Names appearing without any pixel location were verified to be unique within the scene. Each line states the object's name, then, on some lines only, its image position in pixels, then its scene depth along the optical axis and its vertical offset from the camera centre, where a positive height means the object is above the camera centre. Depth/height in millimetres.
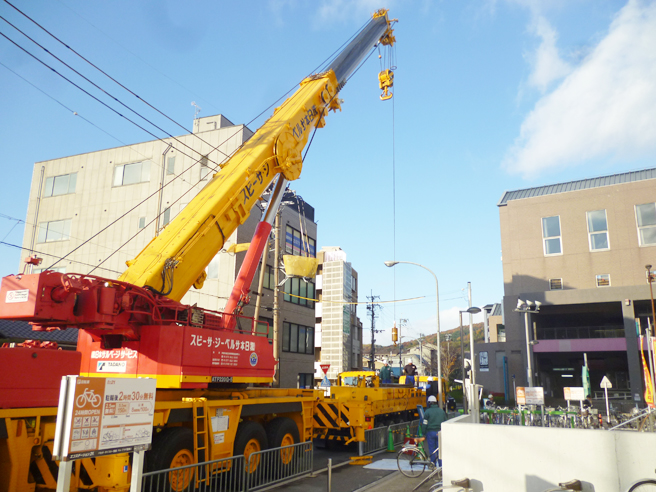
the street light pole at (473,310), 18731 +2167
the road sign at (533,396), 21703 -1060
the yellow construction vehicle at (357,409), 15594 -1303
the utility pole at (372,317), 76625 +7757
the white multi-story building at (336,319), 69500 +6510
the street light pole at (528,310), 27484 +3111
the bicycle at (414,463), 12094 -2170
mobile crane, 7719 +382
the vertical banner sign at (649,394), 21019 -905
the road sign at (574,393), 22766 -981
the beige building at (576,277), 37719 +7237
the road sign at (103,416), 5070 -531
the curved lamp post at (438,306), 23878 +3144
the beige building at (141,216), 30297 +9339
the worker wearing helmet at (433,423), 12633 -1286
